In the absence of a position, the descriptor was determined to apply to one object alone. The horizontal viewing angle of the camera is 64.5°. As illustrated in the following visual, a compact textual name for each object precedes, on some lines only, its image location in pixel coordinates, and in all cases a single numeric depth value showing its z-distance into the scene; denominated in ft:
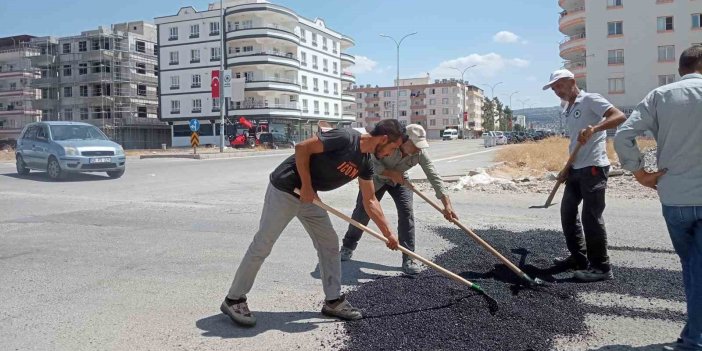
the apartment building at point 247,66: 190.60
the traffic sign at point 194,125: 103.40
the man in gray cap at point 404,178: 16.33
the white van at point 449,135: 272.51
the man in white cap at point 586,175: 15.70
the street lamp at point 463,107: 354.19
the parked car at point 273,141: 153.17
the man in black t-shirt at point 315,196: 12.34
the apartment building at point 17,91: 234.58
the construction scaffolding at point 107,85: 214.90
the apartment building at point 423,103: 380.37
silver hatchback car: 51.42
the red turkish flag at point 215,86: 124.88
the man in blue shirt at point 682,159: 10.29
